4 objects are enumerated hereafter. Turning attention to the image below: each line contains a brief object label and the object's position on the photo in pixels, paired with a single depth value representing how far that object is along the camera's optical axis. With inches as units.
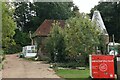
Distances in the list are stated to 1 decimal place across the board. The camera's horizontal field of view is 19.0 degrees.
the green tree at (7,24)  1032.2
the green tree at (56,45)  1391.5
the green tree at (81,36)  1192.2
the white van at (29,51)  1980.7
